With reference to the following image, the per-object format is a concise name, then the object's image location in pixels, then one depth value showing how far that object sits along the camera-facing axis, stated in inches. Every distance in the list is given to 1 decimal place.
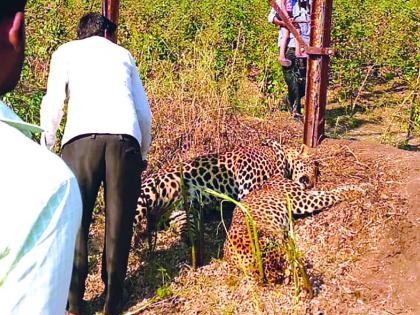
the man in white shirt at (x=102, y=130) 183.8
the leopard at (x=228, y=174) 243.0
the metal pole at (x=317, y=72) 264.7
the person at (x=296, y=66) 337.7
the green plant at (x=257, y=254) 181.4
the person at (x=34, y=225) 44.4
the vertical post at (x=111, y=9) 251.3
